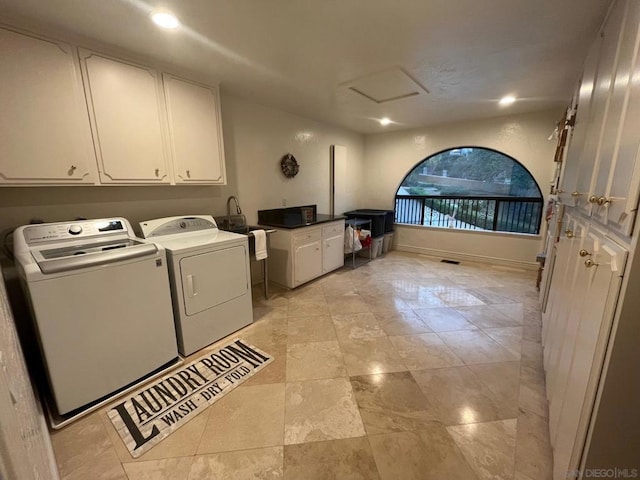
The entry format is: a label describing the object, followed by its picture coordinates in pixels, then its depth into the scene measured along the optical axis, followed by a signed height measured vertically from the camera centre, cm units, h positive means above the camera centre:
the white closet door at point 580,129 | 148 +37
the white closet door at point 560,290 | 133 -59
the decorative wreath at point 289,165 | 367 +33
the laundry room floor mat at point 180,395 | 146 -132
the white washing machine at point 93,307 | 142 -70
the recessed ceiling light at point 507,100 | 306 +106
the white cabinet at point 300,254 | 323 -84
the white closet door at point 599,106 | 111 +37
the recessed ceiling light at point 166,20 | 159 +105
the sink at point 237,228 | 283 -43
